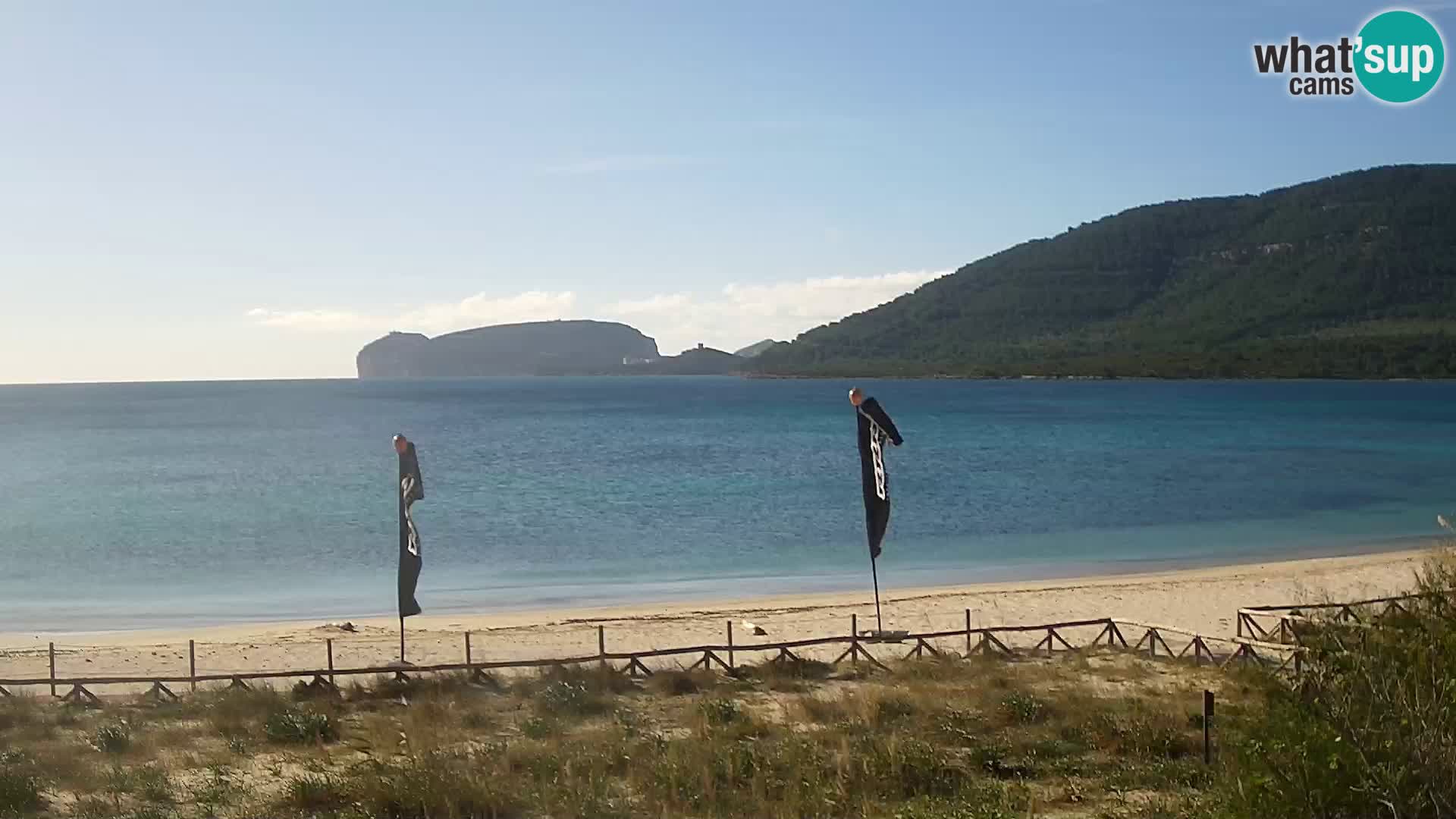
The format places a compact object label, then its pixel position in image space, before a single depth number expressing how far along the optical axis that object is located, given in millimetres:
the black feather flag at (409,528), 15969
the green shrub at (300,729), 12531
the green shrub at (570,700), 13852
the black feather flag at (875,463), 16125
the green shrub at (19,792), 9570
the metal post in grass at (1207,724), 10164
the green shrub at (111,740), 12125
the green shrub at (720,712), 12712
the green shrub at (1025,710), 12539
